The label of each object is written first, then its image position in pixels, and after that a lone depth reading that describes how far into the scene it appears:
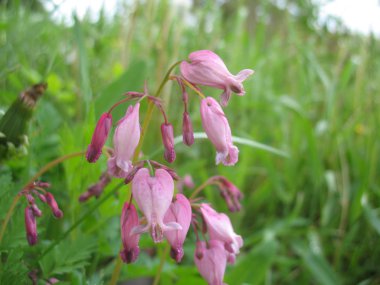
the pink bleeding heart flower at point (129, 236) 0.14
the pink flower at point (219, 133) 0.15
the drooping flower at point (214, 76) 0.15
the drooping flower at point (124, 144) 0.14
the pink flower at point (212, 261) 0.17
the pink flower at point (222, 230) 0.16
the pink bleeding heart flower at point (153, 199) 0.13
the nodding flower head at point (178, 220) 0.14
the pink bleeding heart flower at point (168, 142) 0.14
